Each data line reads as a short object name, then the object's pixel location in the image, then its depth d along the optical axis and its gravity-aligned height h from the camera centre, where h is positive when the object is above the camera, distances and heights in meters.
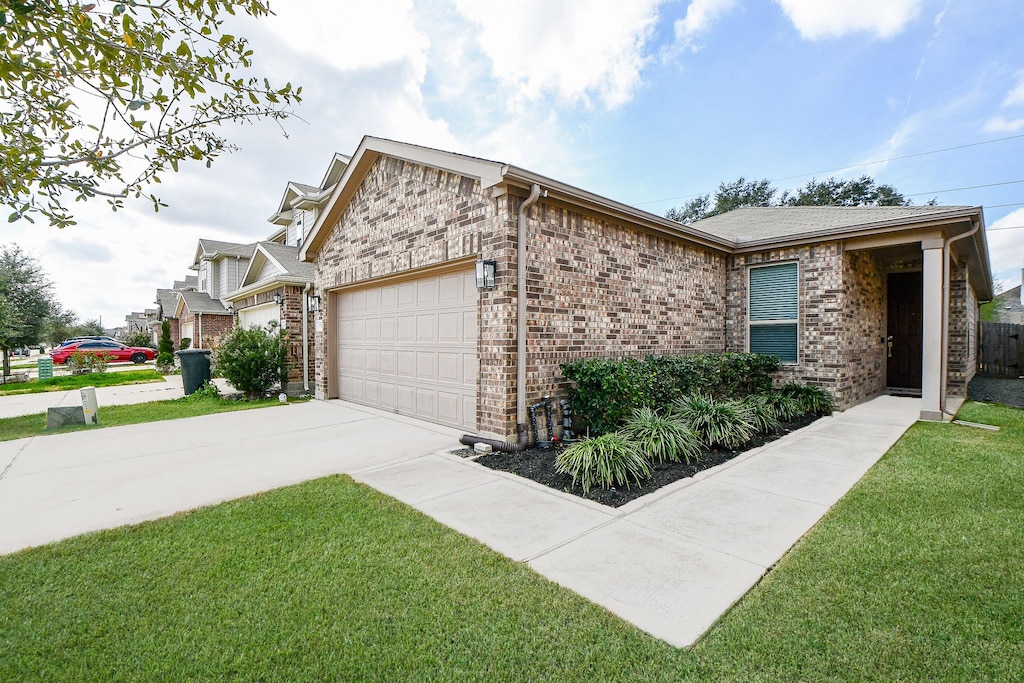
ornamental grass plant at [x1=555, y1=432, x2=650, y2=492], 4.28 -1.28
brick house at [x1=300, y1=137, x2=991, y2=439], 5.75 +0.71
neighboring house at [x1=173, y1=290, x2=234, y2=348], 20.47 +0.86
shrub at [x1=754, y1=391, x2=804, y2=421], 7.18 -1.22
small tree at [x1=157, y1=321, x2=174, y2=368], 18.70 -0.50
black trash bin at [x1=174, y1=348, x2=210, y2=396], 10.95 -0.75
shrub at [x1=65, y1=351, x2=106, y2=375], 17.27 -0.95
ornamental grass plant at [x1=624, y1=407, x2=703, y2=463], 5.08 -1.22
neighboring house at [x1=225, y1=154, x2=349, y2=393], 11.34 +1.34
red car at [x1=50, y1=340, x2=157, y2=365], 21.97 -0.68
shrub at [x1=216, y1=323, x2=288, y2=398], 10.09 -0.52
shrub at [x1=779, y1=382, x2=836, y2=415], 7.74 -1.21
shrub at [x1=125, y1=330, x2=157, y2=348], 27.73 -0.15
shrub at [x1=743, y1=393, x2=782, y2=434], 6.48 -1.24
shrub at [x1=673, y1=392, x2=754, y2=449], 5.70 -1.17
